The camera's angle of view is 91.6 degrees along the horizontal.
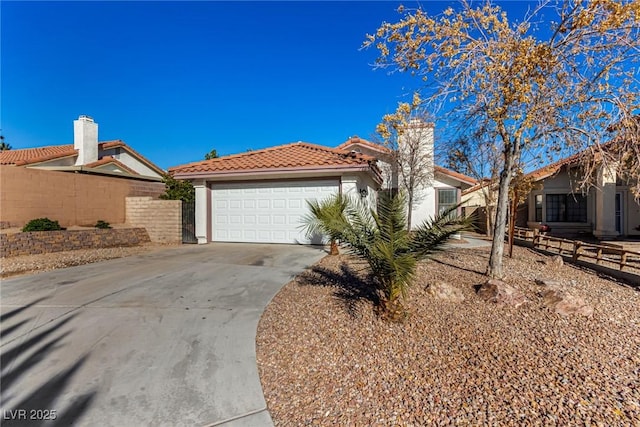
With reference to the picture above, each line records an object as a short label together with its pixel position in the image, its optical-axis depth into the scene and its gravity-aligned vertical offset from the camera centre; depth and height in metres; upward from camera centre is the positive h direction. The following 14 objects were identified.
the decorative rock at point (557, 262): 7.67 -1.25
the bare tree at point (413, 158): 13.72 +2.51
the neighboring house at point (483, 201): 15.27 +0.77
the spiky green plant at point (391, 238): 3.85 -0.34
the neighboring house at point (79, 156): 16.66 +3.53
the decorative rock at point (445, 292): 4.96 -1.29
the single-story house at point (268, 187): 10.98 +1.02
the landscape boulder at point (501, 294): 4.73 -1.28
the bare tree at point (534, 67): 4.89 +2.42
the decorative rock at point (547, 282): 5.49 -1.28
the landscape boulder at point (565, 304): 4.50 -1.36
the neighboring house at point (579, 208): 13.38 +0.17
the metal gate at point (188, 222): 12.98 -0.34
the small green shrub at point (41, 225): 9.77 -0.34
